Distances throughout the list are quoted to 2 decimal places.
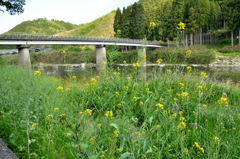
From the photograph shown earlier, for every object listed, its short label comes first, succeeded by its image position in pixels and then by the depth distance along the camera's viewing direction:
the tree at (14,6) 12.60
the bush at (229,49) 31.52
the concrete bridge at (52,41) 25.33
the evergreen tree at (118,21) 43.16
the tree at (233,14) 30.55
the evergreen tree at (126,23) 41.90
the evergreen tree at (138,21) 36.38
